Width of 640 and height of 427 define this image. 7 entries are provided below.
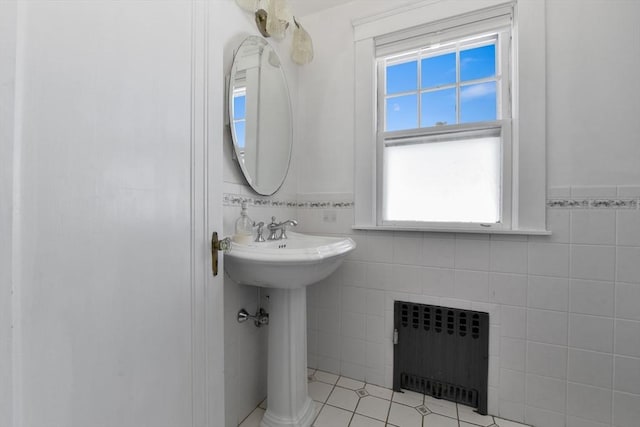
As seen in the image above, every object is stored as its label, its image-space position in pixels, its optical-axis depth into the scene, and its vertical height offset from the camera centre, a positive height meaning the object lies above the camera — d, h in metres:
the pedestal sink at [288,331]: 1.06 -0.56
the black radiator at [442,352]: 1.38 -0.77
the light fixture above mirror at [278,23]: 1.31 +0.99
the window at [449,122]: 1.30 +0.51
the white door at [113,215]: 0.43 -0.01
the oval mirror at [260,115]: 1.28 +0.52
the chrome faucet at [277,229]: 1.37 -0.09
